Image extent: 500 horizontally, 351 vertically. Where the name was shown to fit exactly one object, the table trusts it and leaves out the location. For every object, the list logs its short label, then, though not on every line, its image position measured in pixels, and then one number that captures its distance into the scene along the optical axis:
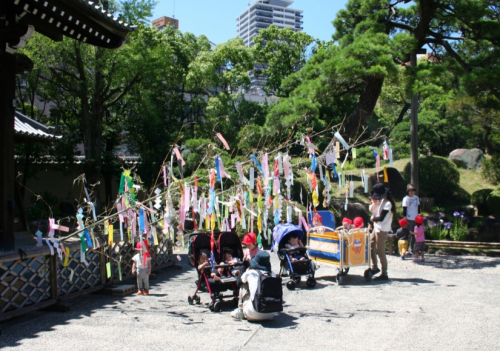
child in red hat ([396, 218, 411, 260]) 11.39
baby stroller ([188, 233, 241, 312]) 7.03
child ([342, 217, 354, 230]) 9.06
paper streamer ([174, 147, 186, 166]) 6.49
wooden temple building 7.34
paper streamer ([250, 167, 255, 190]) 7.08
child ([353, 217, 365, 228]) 9.10
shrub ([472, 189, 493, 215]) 15.70
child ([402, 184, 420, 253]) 11.62
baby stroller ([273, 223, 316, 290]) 8.42
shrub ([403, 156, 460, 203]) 16.58
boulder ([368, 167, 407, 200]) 16.44
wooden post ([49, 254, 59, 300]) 7.08
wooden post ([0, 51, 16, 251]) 7.64
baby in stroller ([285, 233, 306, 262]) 8.70
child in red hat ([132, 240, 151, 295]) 7.87
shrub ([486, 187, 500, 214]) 15.24
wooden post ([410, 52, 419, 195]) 13.04
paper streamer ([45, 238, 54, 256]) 6.54
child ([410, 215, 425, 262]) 11.15
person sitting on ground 6.22
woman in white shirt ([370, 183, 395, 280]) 9.13
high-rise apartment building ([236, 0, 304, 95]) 197.75
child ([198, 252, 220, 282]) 7.07
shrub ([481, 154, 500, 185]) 17.62
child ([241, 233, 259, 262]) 7.16
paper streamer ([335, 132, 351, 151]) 7.58
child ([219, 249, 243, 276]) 7.50
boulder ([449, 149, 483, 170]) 20.89
